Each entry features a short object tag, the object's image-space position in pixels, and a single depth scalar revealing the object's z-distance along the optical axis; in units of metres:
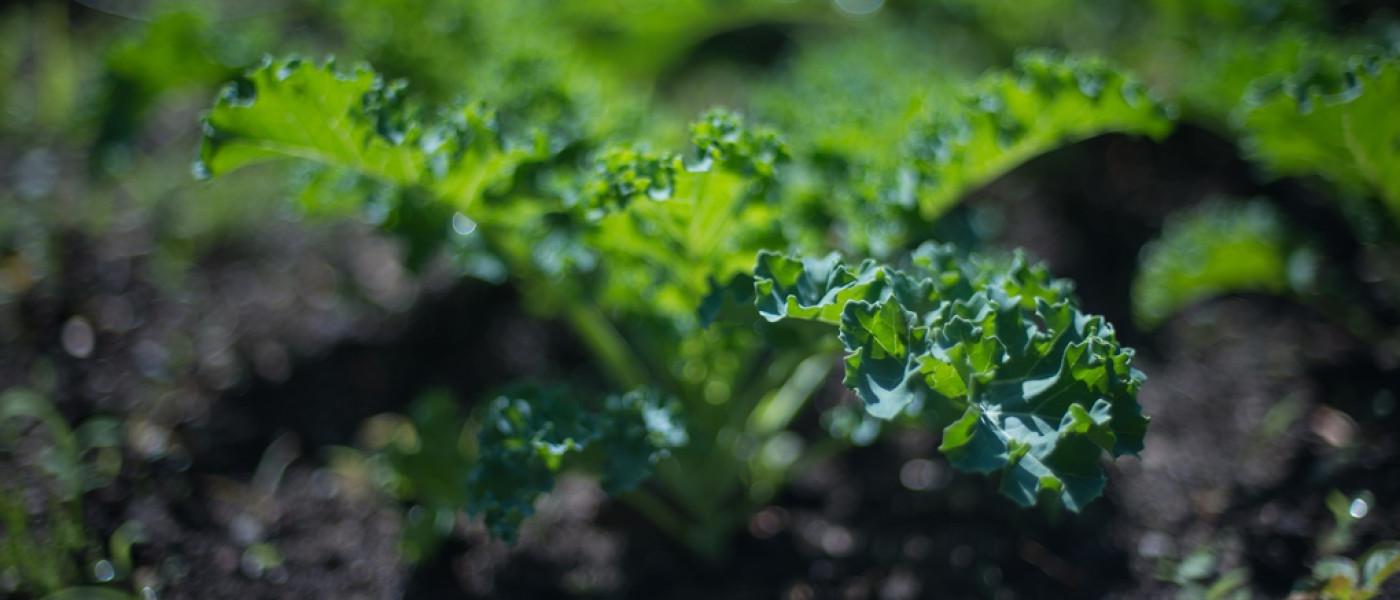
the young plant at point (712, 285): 0.75
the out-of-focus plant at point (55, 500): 0.84
